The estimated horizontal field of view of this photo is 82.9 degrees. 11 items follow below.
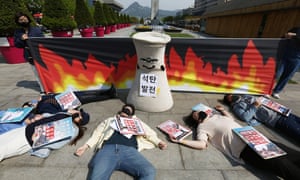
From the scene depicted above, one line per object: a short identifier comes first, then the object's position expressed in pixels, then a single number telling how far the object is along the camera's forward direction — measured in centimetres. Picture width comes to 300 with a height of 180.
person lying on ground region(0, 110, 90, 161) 218
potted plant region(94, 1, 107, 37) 1747
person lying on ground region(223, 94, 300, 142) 274
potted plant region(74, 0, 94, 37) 1341
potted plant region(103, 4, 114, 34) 2008
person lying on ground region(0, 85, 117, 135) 251
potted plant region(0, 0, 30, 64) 620
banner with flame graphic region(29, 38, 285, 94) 390
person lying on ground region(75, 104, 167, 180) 190
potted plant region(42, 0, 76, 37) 975
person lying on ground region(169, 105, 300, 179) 193
